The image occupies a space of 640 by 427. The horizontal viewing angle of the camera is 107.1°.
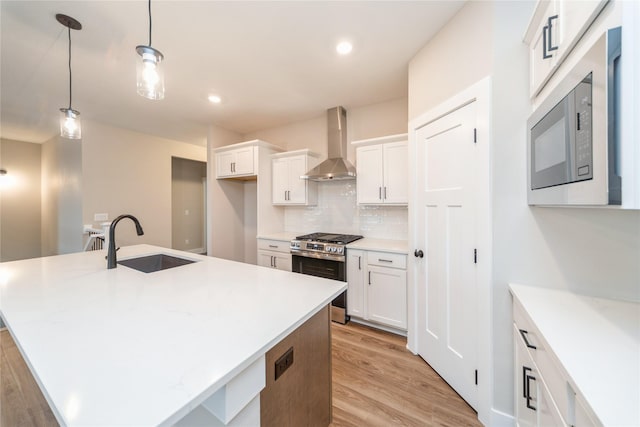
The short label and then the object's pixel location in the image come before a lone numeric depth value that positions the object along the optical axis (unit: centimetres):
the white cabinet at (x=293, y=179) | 343
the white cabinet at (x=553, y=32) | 82
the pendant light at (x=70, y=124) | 200
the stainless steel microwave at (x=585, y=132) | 67
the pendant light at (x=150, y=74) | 133
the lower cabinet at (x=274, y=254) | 318
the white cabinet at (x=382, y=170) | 262
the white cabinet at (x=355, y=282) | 264
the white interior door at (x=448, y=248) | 159
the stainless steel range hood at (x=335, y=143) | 309
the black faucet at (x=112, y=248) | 168
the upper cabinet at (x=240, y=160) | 353
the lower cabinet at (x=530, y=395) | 89
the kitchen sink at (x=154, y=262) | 201
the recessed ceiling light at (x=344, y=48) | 206
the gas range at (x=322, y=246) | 273
